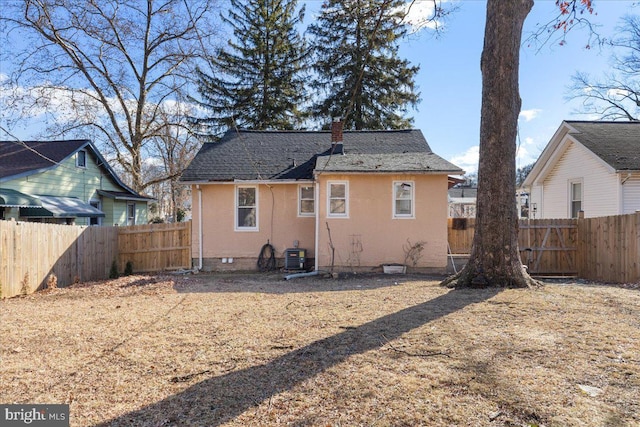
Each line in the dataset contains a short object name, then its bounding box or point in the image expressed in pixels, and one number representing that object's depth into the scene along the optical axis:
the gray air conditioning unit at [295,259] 11.74
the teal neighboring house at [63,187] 14.46
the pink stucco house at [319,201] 11.32
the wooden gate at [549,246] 11.39
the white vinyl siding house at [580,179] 11.85
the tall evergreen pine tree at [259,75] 25.33
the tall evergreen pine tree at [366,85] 23.61
